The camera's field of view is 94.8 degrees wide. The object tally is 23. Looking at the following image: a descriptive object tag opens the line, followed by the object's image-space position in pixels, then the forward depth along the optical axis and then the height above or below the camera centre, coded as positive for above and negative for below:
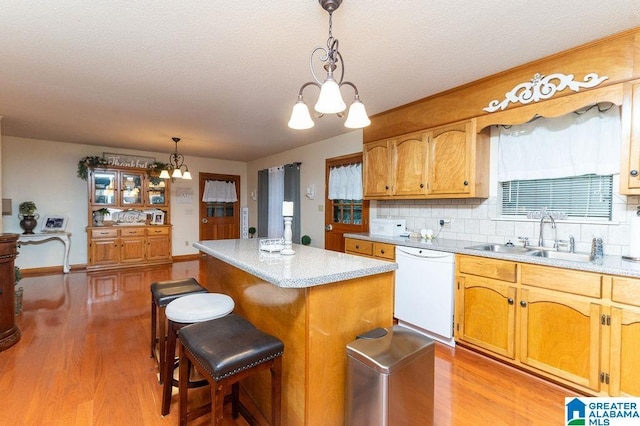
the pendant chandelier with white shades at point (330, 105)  1.47 +0.54
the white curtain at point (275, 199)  6.02 +0.16
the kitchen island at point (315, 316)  1.48 -0.61
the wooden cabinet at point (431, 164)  2.83 +0.47
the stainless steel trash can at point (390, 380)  1.30 -0.80
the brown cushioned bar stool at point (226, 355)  1.26 -0.67
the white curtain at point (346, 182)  4.32 +0.38
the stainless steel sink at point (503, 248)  2.57 -0.38
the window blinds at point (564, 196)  2.33 +0.10
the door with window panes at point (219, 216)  7.02 -0.24
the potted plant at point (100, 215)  5.62 -0.18
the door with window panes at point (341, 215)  4.33 -0.13
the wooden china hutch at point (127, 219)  5.48 -0.27
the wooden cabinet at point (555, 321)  1.81 -0.81
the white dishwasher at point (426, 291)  2.70 -0.82
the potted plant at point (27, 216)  4.99 -0.18
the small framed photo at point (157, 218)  6.20 -0.25
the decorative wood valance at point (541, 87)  2.10 +0.93
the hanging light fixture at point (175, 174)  4.53 +0.52
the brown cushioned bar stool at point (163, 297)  2.12 -0.67
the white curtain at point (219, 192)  7.01 +0.35
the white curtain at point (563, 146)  2.24 +0.52
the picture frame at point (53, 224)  5.28 -0.33
